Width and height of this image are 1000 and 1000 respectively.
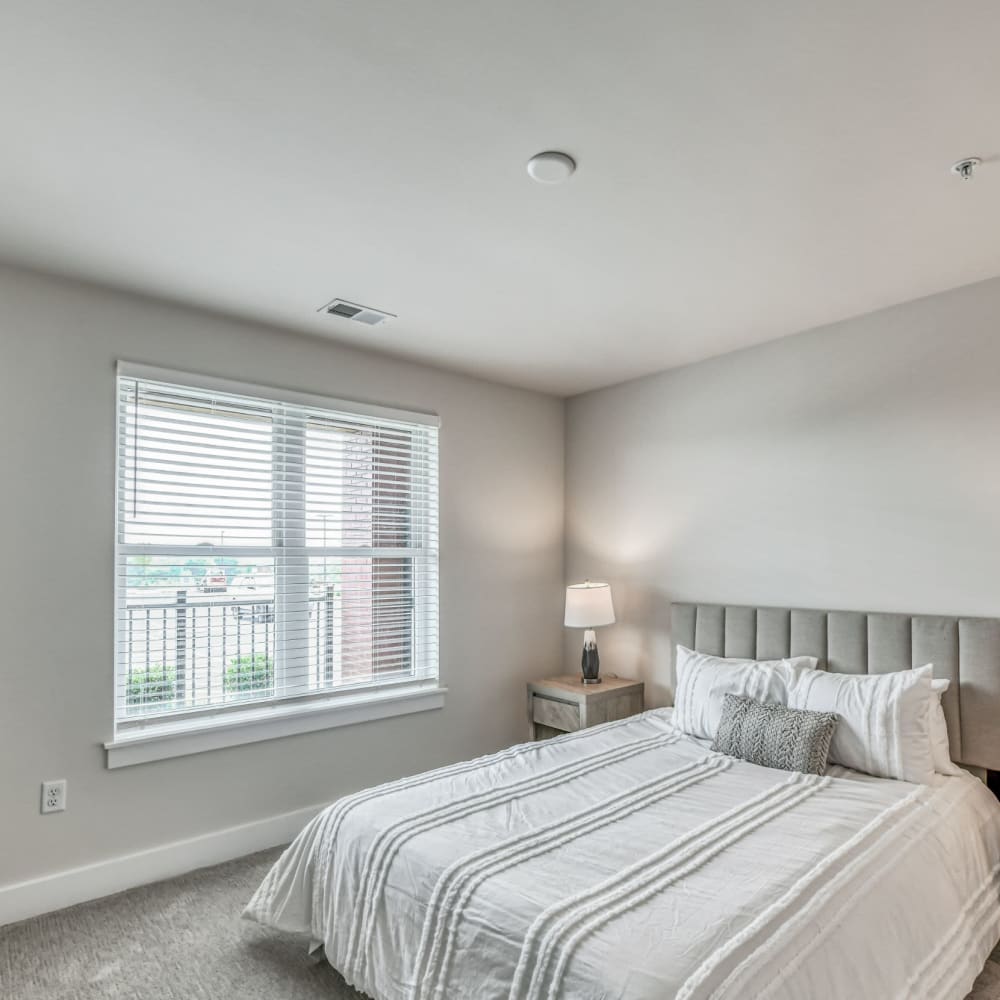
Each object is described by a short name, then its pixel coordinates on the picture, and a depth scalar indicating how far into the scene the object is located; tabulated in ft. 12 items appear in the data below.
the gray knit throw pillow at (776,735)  8.71
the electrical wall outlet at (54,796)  8.80
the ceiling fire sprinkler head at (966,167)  6.57
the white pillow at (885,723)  8.50
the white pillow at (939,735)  8.68
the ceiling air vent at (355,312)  10.19
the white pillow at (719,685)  10.00
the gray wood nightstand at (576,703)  12.57
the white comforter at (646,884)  5.08
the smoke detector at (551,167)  6.47
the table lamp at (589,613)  13.07
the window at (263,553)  9.80
